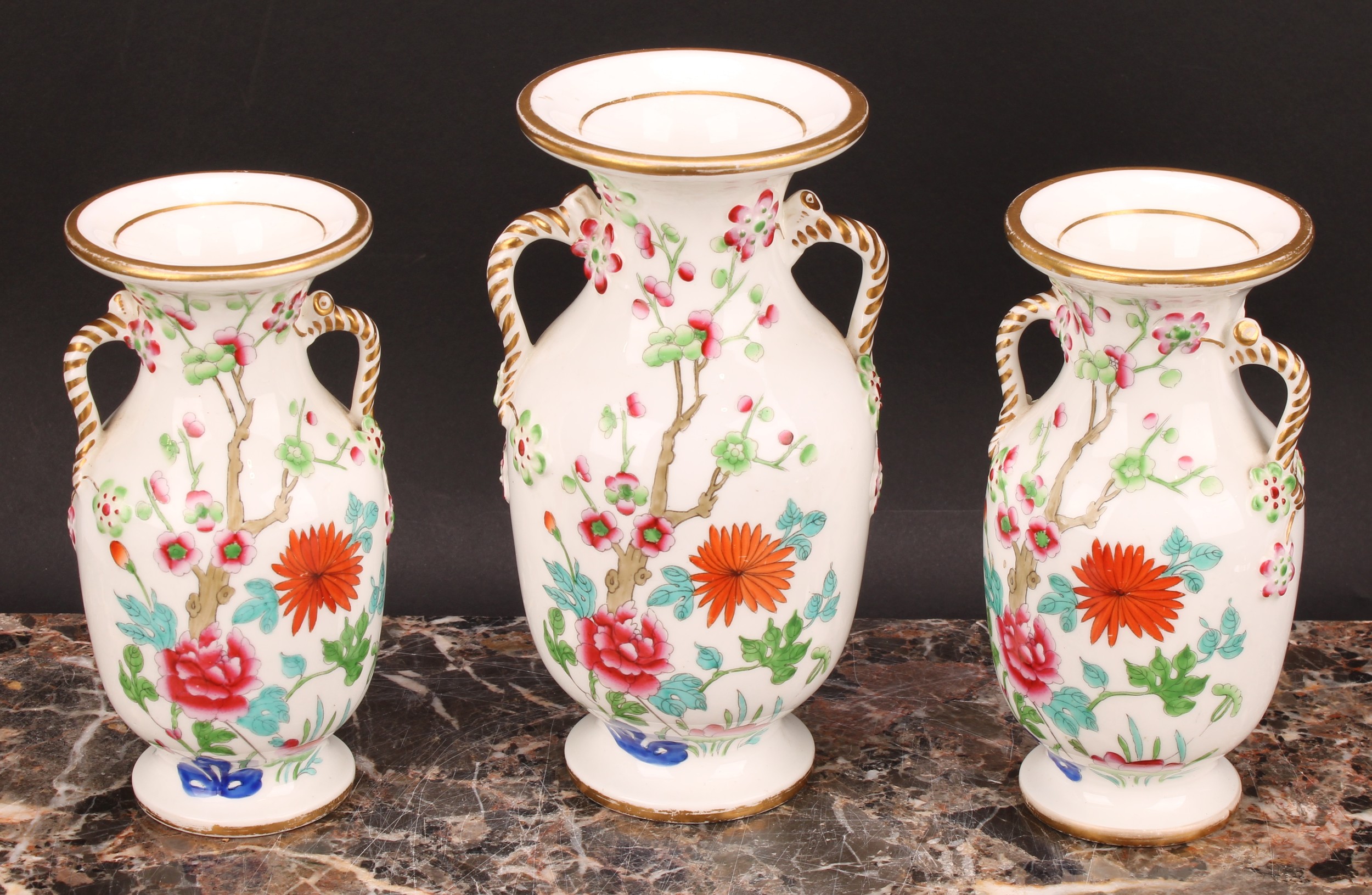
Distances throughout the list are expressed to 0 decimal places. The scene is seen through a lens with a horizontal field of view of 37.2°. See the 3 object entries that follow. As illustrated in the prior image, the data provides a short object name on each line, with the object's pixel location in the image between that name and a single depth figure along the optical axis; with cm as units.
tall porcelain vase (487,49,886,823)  249
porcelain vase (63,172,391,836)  250
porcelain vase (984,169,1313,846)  245
